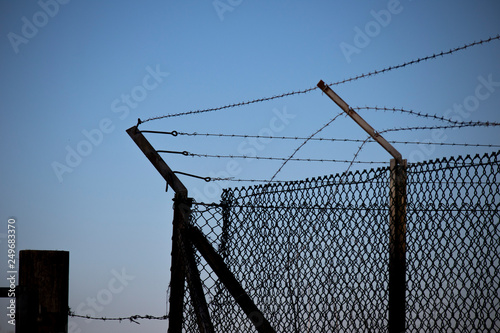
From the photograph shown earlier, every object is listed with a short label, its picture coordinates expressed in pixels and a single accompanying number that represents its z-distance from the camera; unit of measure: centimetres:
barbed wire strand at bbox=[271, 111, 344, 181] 961
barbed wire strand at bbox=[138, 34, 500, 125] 813
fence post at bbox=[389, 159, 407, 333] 809
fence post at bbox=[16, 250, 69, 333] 719
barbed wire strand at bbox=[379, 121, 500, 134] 845
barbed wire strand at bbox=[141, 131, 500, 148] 929
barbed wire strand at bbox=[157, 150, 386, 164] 1030
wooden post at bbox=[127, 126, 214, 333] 913
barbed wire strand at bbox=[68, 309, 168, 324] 1062
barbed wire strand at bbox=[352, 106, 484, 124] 900
